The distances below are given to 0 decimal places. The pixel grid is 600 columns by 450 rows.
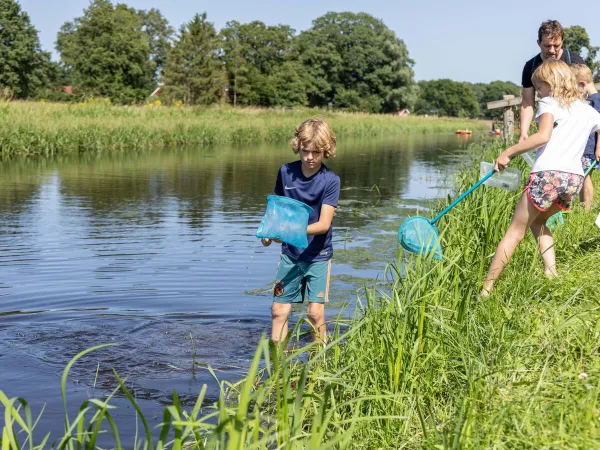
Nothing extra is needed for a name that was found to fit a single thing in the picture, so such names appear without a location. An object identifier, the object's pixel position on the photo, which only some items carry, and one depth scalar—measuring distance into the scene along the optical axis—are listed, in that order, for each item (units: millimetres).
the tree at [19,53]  55875
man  6066
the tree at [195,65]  60484
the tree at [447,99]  132250
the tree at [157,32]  91375
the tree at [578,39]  48812
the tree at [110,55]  64312
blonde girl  4848
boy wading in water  4426
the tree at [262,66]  69312
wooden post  13047
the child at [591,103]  6586
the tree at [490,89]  166738
